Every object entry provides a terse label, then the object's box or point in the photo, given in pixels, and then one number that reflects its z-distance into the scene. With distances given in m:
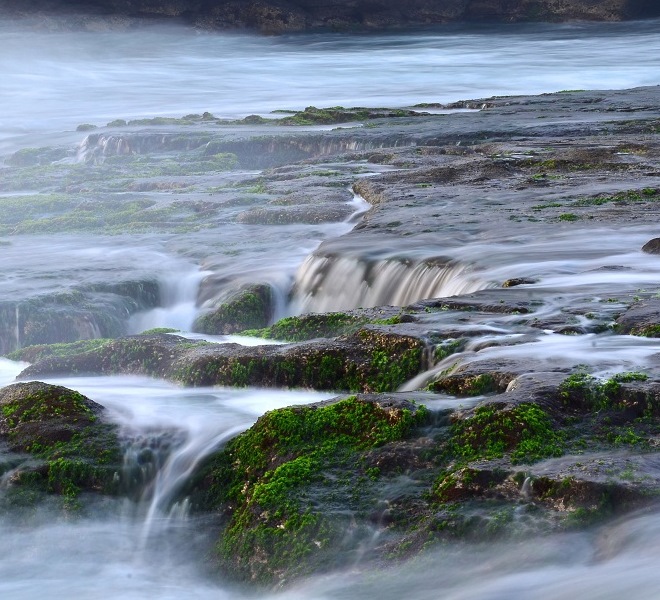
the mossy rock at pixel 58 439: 10.68
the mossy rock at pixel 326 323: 14.36
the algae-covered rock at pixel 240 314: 18.47
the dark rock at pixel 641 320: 11.92
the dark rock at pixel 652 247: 17.00
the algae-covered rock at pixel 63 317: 19.19
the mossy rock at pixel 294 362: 11.98
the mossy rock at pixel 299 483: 8.83
